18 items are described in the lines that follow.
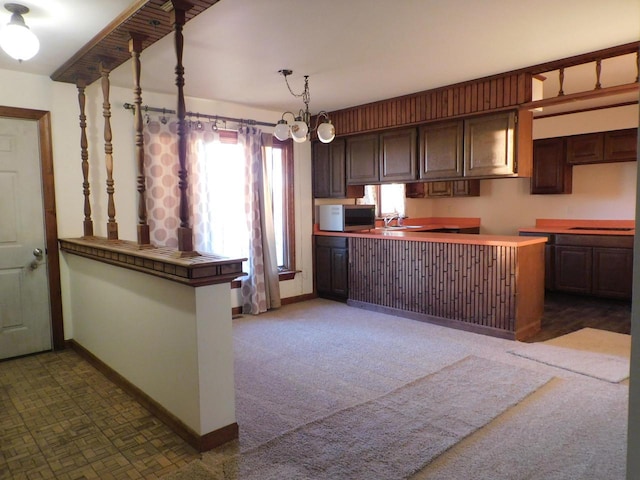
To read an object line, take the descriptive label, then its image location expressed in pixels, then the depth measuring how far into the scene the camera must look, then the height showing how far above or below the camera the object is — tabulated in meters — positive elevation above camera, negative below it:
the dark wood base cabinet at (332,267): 5.42 -0.77
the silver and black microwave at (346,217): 5.42 -0.13
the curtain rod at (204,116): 4.18 +1.01
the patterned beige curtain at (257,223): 4.95 -0.16
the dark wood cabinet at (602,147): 5.23 +0.68
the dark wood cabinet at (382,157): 4.80 +0.58
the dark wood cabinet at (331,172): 5.54 +0.46
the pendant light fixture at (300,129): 3.71 +0.70
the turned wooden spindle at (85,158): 3.69 +0.47
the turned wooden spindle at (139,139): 2.61 +0.45
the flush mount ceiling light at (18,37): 2.38 +0.98
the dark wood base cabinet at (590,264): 5.13 -0.78
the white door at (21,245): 3.61 -0.26
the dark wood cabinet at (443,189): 6.64 +0.25
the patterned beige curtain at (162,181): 4.25 +0.30
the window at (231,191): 4.67 +0.21
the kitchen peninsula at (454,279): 3.95 -0.75
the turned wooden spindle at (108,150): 3.22 +0.47
